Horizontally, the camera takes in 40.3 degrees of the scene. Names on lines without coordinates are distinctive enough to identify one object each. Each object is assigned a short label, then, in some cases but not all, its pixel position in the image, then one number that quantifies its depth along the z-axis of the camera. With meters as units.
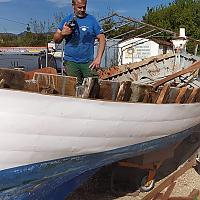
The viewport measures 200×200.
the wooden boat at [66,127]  2.09
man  2.87
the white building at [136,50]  10.32
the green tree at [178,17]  20.07
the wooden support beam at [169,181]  2.88
